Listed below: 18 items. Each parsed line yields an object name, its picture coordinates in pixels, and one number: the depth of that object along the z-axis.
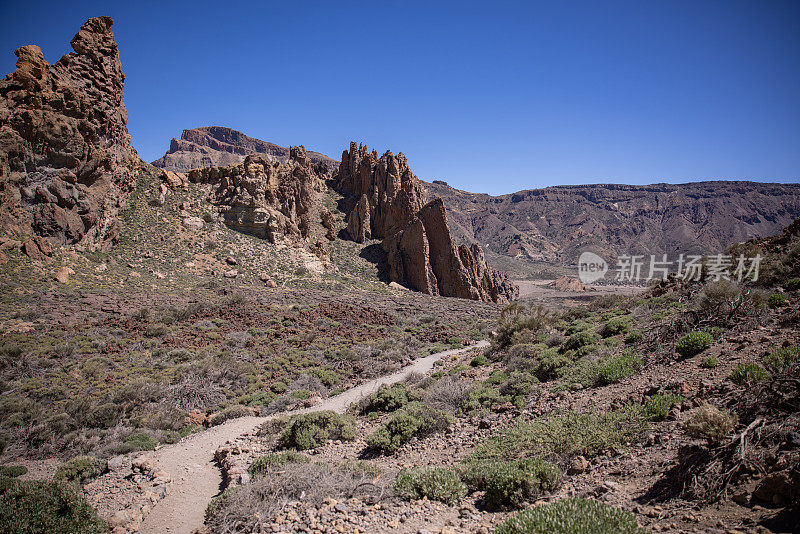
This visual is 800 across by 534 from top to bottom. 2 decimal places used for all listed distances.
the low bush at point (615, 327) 12.34
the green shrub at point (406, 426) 7.73
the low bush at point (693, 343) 7.52
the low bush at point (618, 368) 8.04
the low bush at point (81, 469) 7.70
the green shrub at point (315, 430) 8.66
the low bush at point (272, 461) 7.15
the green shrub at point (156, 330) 17.42
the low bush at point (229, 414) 11.48
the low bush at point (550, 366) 10.15
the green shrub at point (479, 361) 15.18
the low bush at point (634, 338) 10.36
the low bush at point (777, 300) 8.38
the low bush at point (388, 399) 10.62
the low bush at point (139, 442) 9.55
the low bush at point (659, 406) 5.64
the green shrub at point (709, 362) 6.60
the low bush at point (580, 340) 11.75
